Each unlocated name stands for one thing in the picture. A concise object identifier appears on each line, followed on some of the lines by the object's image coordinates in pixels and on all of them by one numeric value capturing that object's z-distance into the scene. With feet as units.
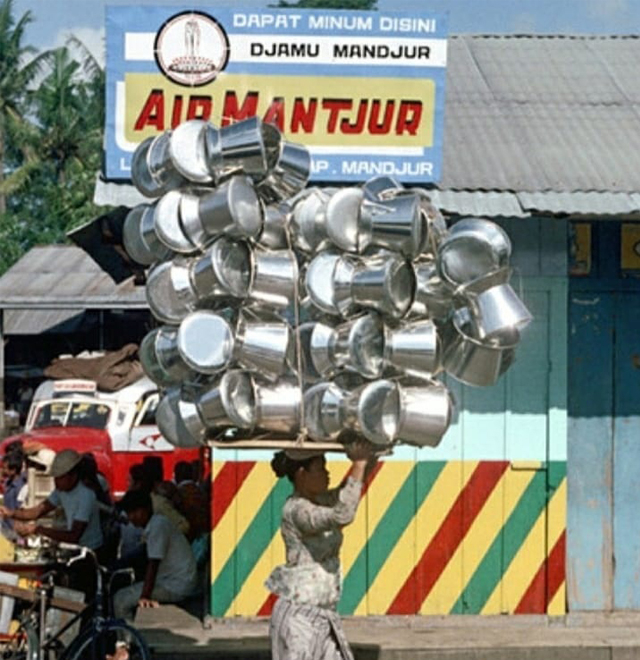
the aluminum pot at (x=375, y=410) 21.43
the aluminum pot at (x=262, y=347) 21.72
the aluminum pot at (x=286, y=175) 22.80
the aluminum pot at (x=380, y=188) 22.06
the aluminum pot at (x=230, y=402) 21.47
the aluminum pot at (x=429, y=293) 22.15
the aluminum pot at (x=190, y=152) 22.12
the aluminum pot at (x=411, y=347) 21.79
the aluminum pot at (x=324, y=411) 21.67
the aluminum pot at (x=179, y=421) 22.26
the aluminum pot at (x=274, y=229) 22.39
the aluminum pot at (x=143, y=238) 22.66
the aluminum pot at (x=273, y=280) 22.07
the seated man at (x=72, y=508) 34.94
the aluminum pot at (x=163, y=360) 22.43
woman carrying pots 23.18
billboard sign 30.32
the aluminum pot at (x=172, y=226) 22.06
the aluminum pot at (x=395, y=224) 21.50
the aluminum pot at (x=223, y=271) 21.59
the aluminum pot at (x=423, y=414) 22.02
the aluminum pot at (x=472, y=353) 22.26
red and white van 61.57
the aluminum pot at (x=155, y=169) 22.47
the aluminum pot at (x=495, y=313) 21.93
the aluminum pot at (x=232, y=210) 21.50
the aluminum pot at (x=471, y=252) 21.67
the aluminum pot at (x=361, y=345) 21.48
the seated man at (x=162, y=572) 33.42
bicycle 28.81
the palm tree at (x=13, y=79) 162.91
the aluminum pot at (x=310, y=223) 22.17
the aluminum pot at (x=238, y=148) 21.84
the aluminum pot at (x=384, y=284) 21.34
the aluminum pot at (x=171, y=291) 22.09
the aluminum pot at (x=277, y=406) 21.85
